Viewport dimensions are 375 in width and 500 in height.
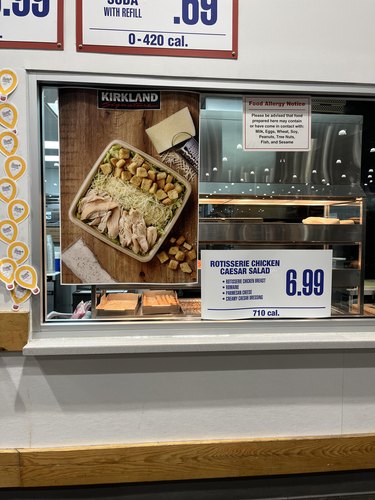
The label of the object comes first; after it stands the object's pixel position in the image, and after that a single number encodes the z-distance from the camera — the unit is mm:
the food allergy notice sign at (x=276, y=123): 2105
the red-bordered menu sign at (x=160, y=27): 1864
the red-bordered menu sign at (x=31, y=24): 1825
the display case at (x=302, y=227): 2295
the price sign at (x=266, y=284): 2094
